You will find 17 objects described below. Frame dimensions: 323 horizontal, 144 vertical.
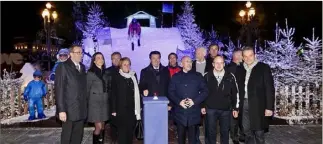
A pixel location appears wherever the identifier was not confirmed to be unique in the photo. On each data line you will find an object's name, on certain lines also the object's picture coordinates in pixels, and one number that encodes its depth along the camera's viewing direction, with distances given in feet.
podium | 18.97
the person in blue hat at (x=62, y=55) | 33.45
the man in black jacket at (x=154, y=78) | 23.38
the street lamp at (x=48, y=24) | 58.65
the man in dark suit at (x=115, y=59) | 24.84
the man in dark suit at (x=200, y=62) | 24.71
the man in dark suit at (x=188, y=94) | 20.79
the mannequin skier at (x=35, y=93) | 34.83
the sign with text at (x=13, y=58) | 60.34
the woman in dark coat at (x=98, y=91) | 21.93
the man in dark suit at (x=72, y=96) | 19.53
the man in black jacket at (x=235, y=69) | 24.69
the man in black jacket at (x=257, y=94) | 20.25
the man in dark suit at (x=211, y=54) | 24.70
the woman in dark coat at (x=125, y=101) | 21.44
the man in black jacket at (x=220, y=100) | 21.13
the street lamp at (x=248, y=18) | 55.14
